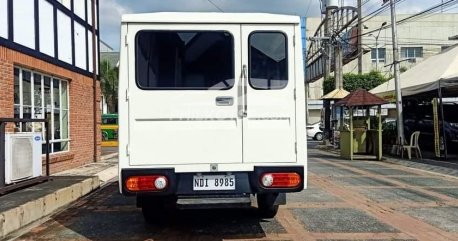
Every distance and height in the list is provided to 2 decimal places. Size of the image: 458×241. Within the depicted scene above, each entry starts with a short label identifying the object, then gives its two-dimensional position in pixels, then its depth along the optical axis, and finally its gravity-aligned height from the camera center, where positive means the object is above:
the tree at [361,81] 42.09 +3.76
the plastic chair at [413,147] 18.61 -0.72
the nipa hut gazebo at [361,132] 18.48 -0.16
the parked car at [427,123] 21.52 +0.16
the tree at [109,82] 38.56 +3.78
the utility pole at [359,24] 27.22 +5.61
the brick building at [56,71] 10.91 +1.54
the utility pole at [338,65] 26.45 +3.24
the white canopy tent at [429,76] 16.56 +1.78
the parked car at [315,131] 38.38 -0.19
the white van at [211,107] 5.94 +0.27
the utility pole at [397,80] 18.98 +1.69
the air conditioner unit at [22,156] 8.66 -0.38
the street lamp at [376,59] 55.99 +7.30
